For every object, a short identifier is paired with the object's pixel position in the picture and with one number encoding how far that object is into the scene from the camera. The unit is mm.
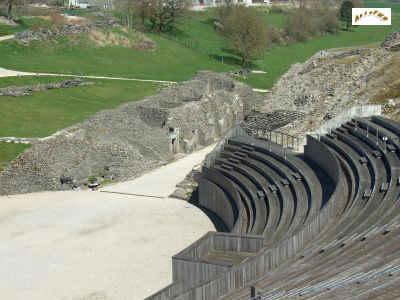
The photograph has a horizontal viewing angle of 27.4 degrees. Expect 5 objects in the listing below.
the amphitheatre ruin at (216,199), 30875
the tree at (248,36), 117062
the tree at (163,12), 130375
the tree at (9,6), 122556
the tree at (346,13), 166125
